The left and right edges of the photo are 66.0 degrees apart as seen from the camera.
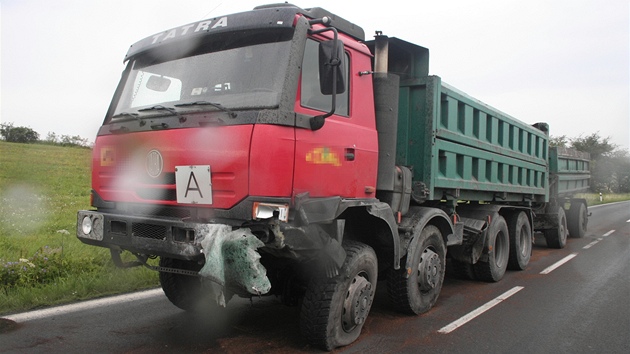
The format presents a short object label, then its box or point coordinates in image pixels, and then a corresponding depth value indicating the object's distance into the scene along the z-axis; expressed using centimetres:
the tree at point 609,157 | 4384
